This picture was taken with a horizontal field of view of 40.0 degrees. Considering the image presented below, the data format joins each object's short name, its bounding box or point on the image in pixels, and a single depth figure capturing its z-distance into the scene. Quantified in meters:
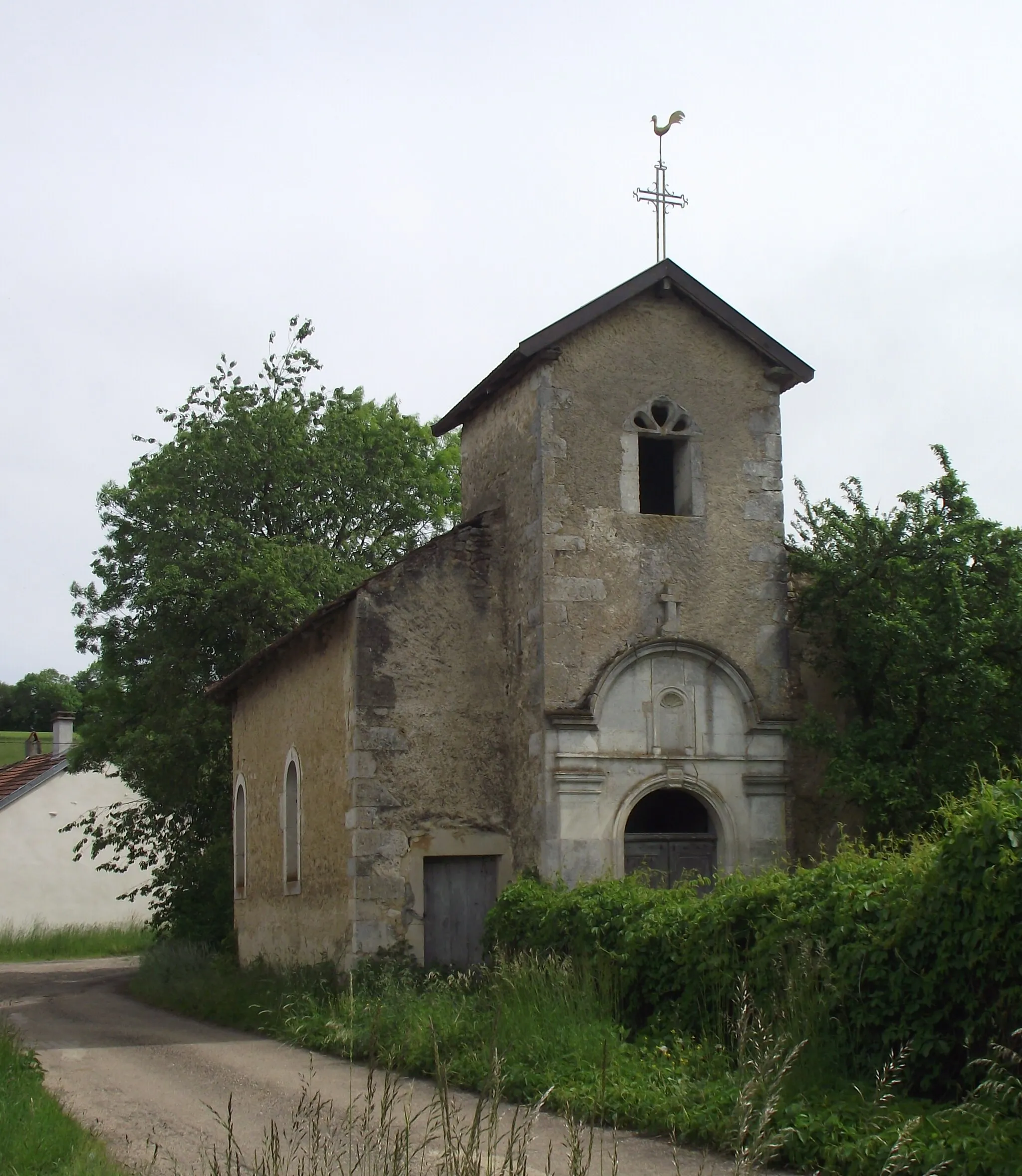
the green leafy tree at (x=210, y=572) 24.23
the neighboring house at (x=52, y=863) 32.94
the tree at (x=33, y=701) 79.38
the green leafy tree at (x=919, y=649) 14.63
